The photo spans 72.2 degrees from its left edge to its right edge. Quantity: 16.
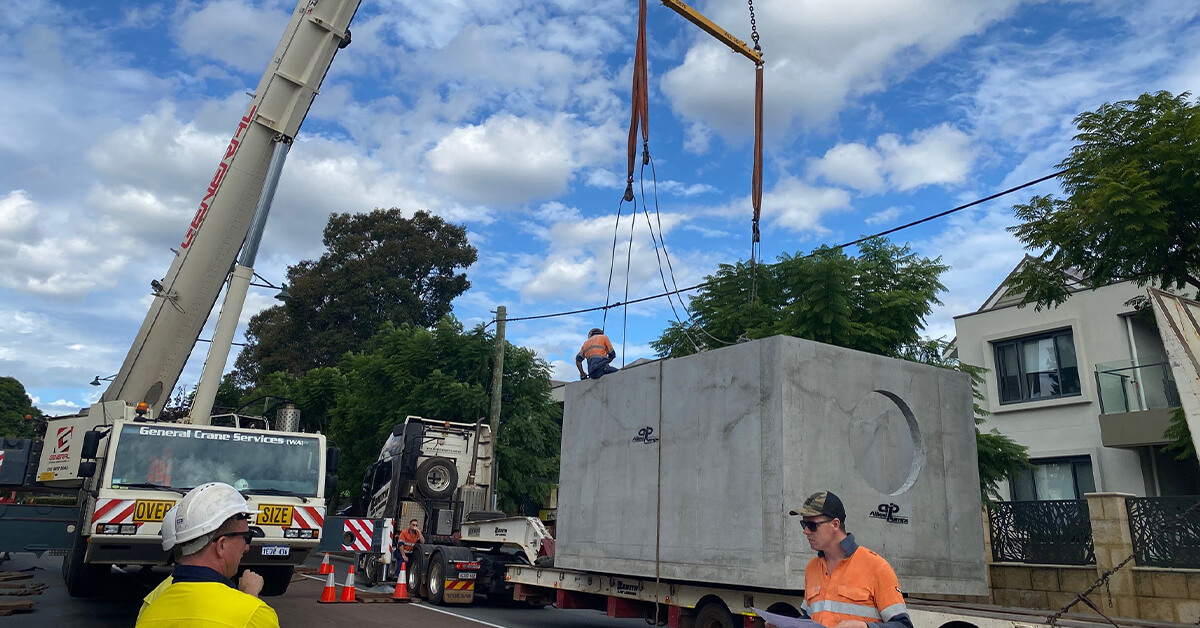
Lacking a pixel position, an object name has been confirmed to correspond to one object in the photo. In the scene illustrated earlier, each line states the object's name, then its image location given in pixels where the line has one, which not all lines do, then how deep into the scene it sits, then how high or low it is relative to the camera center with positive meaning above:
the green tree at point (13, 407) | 67.19 +8.75
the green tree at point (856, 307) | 13.60 +3.96
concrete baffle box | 7.70 +0.77
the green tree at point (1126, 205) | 9.68 +4.17
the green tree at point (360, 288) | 44.38 +12.69
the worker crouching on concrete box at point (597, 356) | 10.92 +2.37
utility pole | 21.22 +3.97
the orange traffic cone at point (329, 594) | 13.38 -1.09
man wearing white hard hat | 2.30 -0.15
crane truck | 10.15 +1.07
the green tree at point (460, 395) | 23.47 +3.96
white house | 18.91 +3.90
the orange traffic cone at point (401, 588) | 14.85 -1.06
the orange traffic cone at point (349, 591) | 13.45 -1.04
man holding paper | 3.79 -0.16
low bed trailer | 6.36 -0.60
